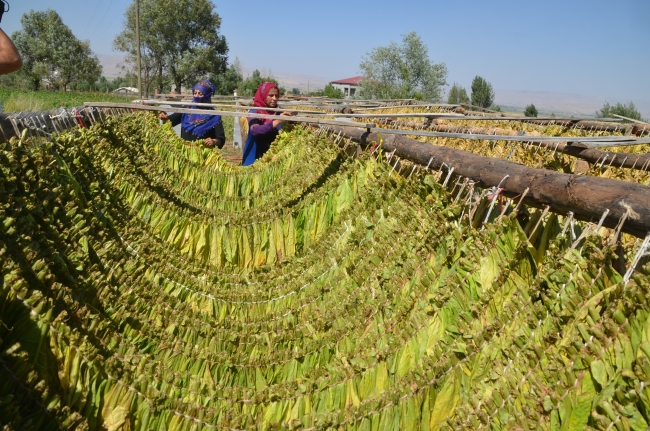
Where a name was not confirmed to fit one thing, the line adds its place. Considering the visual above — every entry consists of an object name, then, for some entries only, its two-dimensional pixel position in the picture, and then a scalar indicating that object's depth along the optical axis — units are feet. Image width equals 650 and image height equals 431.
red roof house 356.93
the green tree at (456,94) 225.35
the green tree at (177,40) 182.19
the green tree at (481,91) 200.13
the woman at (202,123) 25.39
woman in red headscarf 20.80
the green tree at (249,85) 170.18
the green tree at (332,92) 163.17
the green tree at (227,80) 191.52
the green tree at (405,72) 192.65
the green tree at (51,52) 211.41
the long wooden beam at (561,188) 5.28
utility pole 95.97
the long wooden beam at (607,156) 14.08
